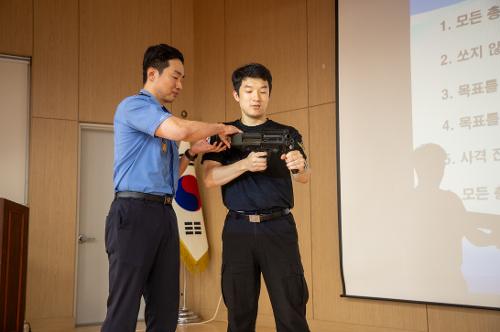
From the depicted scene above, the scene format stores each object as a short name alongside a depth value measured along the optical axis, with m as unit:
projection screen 3.62
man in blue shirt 2.17
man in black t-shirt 2.32
